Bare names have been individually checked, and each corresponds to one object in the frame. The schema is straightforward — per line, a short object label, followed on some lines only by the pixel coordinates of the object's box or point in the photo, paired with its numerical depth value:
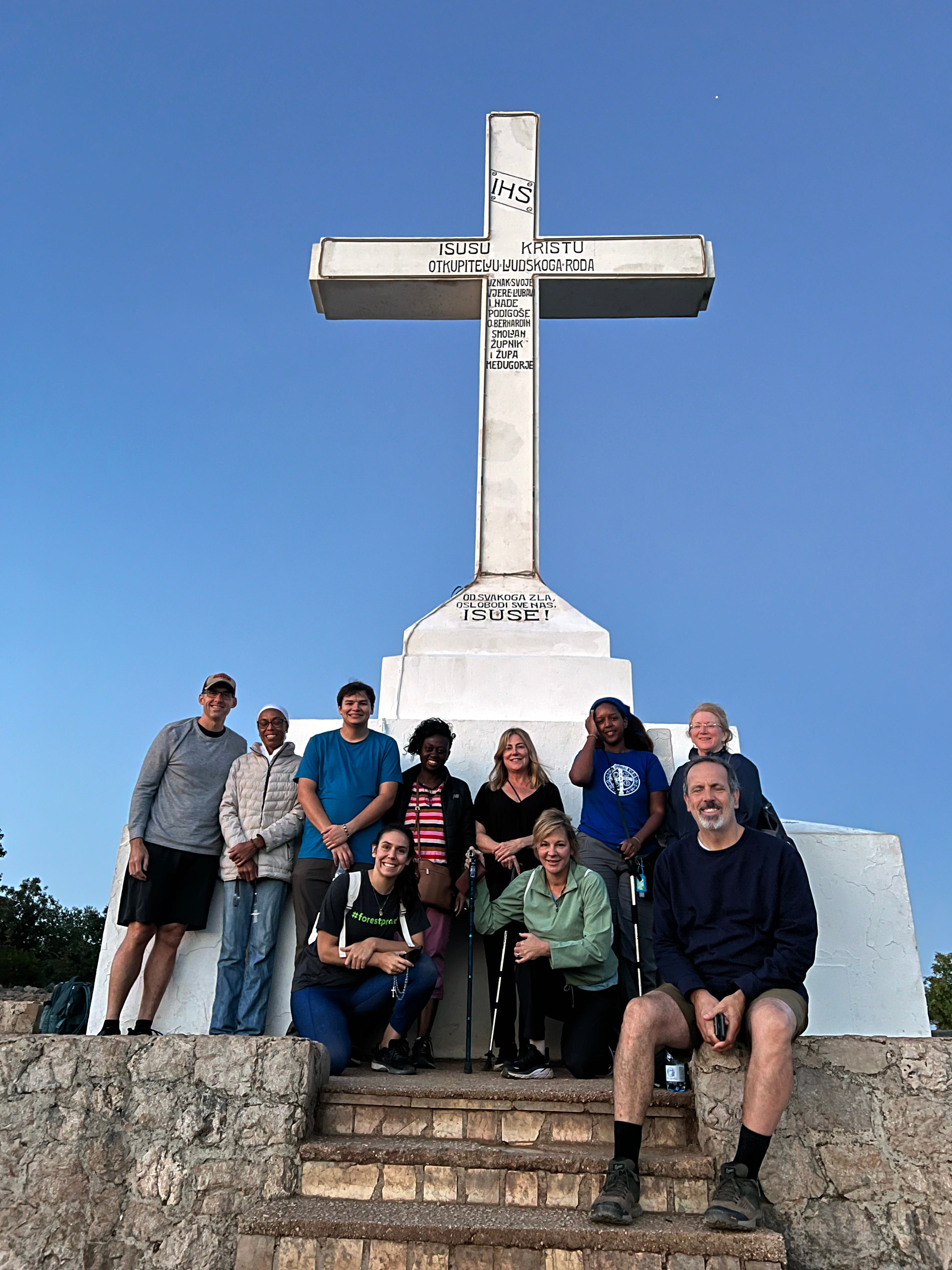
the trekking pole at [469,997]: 4.02
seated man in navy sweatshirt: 2.84
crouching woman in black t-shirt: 3.96
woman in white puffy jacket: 4.46
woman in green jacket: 3.96
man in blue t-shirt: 4.54
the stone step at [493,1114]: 3.31
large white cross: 6.91
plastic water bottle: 3.66
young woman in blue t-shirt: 4.53
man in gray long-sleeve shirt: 4.46
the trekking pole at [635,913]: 4.32
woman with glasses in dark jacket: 4.31
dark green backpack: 4.45
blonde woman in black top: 4.43
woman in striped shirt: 4.44
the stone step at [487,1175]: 2.99
